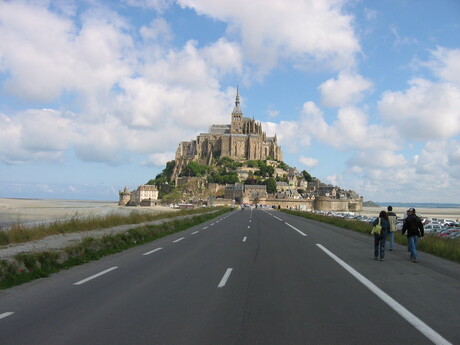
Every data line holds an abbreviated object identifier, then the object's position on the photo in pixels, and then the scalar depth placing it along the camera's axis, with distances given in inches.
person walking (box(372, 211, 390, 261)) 509.4
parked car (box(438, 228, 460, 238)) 1237.0
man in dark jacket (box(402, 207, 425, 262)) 510.0
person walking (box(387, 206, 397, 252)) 638.7
